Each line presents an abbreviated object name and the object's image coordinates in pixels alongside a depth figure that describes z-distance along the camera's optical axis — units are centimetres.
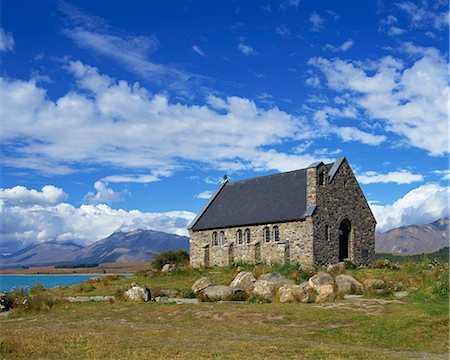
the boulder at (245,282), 3238
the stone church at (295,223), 4909
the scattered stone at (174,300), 2973
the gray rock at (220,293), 3025
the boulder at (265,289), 2931
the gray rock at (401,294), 2875
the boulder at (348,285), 3008
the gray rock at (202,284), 3307
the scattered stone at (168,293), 3400
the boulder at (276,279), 3224
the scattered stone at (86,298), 3329
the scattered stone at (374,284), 3012
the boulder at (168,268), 5261
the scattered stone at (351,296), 2758
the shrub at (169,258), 6688
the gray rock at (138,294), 3123
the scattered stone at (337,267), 4298
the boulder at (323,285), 2750
